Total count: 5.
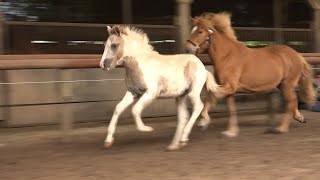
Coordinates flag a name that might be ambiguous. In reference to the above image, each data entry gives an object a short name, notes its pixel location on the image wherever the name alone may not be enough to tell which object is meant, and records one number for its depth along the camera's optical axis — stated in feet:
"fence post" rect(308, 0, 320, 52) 75.10
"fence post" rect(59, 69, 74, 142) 52.13
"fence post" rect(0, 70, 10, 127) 59.72
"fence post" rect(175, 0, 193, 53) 64.59
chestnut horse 53.26
